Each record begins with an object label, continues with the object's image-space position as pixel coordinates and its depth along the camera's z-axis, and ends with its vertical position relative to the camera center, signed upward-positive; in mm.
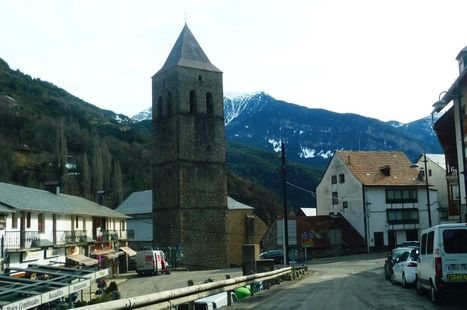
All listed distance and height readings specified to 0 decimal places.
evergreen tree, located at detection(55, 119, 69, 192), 108312 +13713
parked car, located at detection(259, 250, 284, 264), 56681 -3633
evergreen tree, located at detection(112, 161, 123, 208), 115738 +7969
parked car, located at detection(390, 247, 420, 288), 22105 -2107
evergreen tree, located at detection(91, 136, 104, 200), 112938 +10844
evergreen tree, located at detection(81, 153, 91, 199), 110450 +9321
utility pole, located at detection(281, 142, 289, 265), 35469 +193
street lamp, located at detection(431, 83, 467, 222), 22184 +4801
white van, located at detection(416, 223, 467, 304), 14867 -1237
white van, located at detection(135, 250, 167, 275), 55844 -3893
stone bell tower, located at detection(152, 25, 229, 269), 68875 +7854
